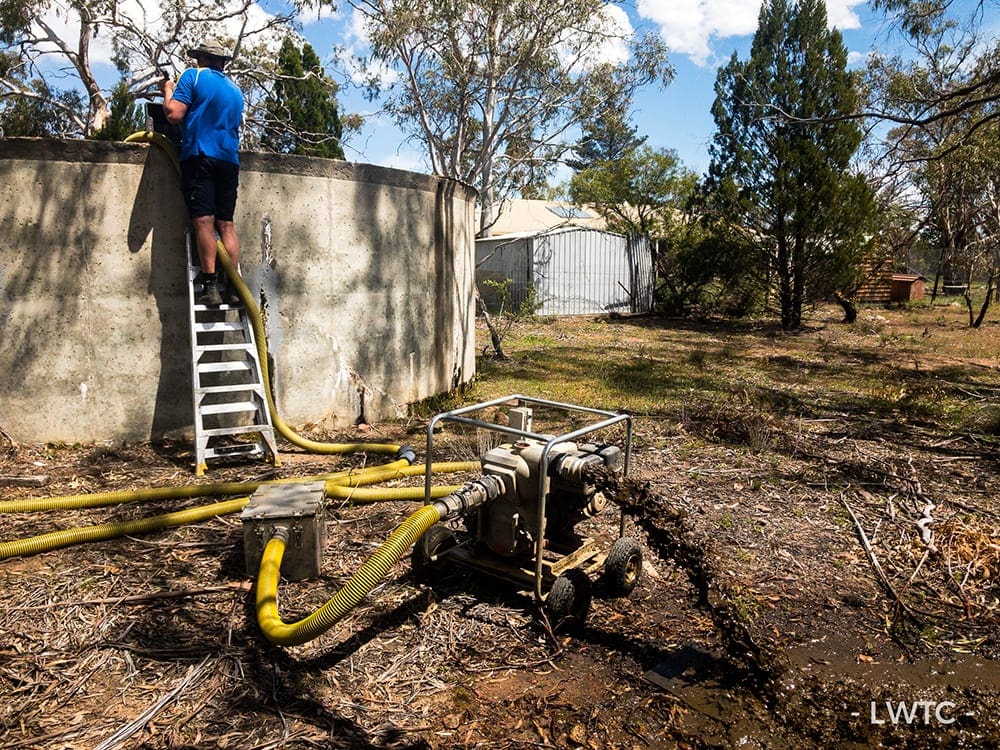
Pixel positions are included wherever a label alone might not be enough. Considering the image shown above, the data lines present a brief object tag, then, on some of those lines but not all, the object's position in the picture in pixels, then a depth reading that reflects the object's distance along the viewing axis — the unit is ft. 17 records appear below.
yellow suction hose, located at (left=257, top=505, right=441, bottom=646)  9.93
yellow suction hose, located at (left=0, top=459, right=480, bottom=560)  14.30
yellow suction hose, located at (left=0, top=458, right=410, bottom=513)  16.35
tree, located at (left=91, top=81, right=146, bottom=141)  51.93
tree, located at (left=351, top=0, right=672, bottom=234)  64.59
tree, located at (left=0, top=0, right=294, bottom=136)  56.90
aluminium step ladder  19.43
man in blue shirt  19.56
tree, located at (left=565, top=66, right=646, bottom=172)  75.51
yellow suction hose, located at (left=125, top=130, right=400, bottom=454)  20.31
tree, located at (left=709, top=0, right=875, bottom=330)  55.98
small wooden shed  85.30
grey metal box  13.15
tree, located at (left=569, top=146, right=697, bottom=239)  77.51
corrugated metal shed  68.69
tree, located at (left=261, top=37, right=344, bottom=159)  77.15
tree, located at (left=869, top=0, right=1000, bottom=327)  57.21
